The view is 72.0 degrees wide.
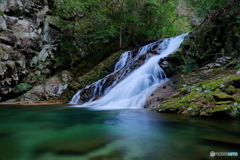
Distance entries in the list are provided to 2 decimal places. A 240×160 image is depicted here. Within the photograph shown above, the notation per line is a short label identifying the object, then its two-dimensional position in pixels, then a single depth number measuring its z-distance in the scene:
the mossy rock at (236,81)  6.24
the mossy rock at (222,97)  5.59
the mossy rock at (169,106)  6.62
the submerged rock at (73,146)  2.86
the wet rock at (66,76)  15.66
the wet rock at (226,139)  3.17
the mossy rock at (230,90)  5.96
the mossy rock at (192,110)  5.83
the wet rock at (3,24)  15.40
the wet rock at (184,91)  7.57
